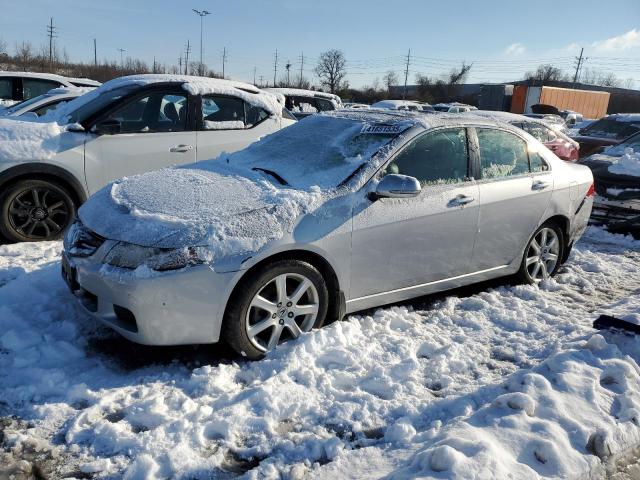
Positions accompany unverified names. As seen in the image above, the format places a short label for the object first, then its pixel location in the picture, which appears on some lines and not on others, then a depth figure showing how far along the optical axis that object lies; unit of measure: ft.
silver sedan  10.54
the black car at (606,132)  39.99
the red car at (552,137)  33.14
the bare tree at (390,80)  253.57
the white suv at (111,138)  17.93
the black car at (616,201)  24.16
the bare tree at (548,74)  277.46
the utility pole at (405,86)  212.19
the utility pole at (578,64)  281.74
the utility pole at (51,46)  153.69
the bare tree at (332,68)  265.54
